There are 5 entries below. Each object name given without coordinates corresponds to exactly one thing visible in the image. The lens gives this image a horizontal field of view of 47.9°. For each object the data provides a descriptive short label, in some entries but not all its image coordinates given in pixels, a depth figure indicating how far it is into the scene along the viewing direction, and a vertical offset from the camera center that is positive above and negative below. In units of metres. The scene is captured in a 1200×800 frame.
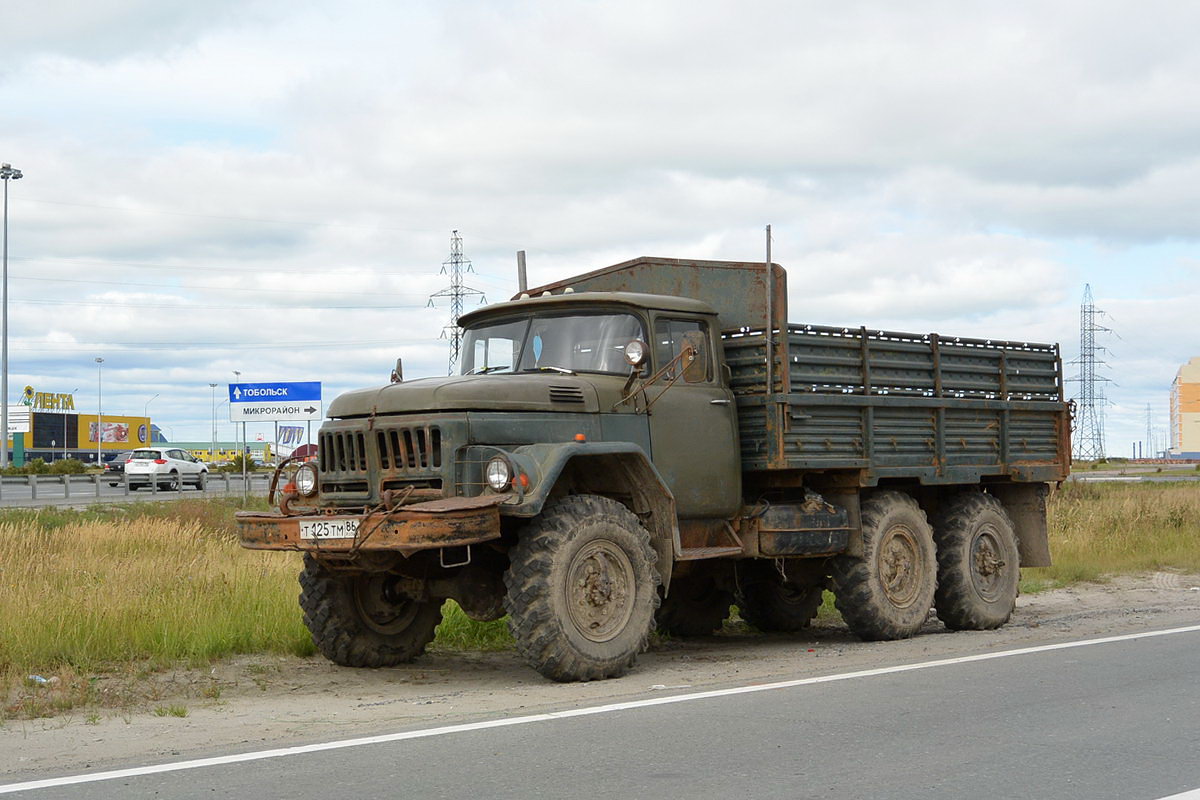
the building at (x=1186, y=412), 128.00 +3.72
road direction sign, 31.41 +1.35
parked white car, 50.05 -0.36
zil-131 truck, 8.95 -0.18
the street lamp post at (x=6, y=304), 54.44 +6.30
